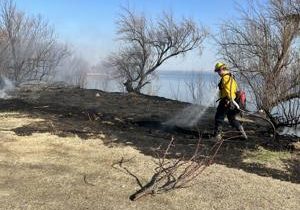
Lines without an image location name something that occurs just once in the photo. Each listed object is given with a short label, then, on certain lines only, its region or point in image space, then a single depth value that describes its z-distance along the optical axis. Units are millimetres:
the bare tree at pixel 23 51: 16037
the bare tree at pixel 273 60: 5105
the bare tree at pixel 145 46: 15101
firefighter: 5163
